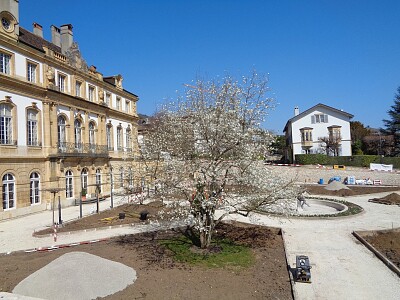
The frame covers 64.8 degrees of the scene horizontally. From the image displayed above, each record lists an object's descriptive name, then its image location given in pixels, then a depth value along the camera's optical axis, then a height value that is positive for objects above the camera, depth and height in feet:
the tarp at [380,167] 125.08 -5.58
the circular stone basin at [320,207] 66.61 -11.97
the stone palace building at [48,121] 67.77 +11.22
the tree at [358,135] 173.65 +12.21
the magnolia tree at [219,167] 35.45 -0.89
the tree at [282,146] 213.46 +6.67
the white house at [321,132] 164.86 +12.85
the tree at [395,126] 167.84 +14.75
